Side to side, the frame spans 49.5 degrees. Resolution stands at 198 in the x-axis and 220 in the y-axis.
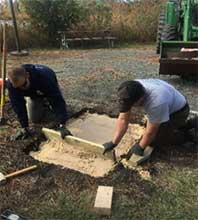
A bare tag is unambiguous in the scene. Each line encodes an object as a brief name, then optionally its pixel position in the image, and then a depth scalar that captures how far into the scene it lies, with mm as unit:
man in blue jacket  2456
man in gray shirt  1973
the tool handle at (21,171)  2050
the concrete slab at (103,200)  1736
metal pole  5949
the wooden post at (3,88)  2783
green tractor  3910
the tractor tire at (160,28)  5382
